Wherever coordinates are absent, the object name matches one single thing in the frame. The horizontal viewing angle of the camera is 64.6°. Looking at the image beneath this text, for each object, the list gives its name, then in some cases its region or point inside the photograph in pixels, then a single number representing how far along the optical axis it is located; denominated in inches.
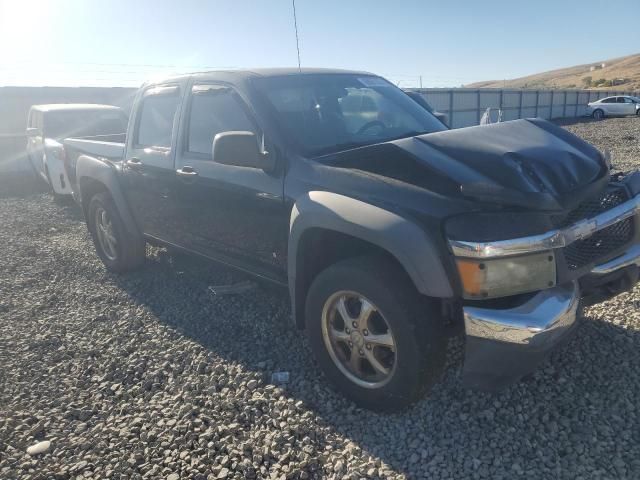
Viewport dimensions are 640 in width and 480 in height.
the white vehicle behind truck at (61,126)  364.5
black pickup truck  89.7
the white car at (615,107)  1164.6
